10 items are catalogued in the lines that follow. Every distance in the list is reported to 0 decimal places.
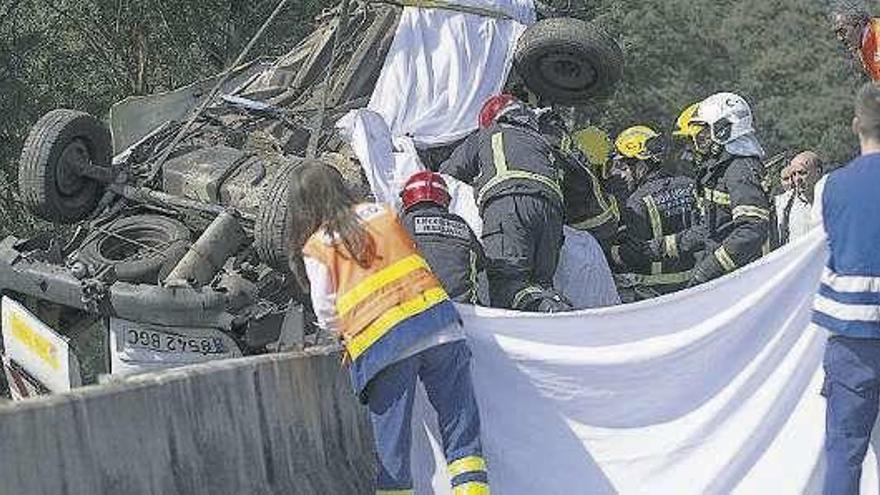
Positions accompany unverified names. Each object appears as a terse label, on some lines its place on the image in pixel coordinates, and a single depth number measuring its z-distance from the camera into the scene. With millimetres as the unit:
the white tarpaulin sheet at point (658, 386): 11398
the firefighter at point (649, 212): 17828
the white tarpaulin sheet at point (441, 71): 19219
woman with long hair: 10047
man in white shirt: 17859
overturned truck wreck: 15508
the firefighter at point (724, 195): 16297
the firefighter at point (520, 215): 14406
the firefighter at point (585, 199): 16739
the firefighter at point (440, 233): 12500
